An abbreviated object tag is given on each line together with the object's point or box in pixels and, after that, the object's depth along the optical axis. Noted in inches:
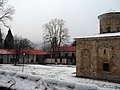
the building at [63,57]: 1245.3
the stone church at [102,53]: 492.6
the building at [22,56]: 1133.2
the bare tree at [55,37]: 1210.0
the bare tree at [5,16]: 681.1
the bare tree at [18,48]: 1046.2
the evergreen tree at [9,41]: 1423.0
